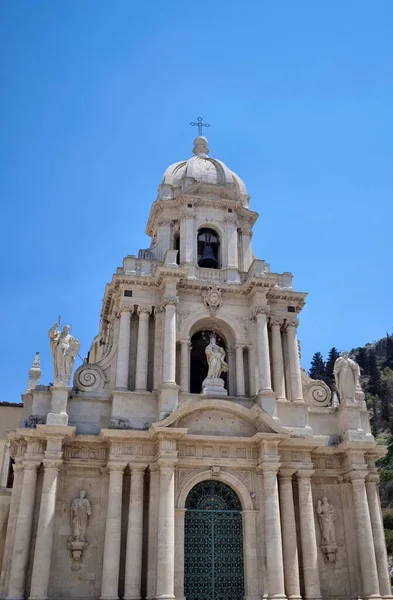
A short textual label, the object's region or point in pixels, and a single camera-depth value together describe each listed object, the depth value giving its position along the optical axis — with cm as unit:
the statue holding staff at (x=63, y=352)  2094
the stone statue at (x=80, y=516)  1903
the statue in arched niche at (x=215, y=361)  2194
